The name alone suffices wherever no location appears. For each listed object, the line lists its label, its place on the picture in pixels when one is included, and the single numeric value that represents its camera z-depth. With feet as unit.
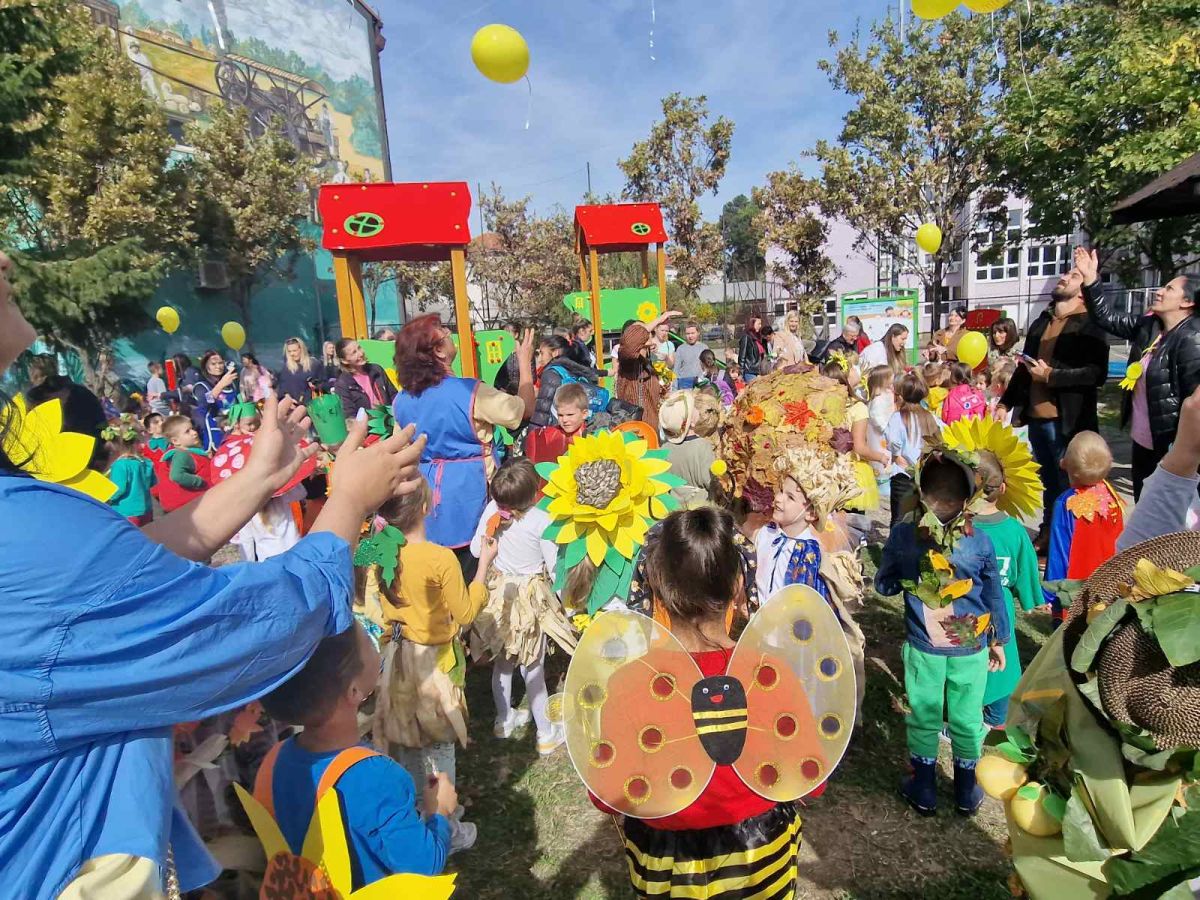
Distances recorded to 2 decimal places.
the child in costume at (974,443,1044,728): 9.21
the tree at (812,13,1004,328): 58.39
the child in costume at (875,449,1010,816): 8.48
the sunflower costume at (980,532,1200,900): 3.30
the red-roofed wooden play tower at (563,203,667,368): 38.37
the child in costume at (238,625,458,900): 4.50
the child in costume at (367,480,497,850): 8.58
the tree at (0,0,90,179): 31.81
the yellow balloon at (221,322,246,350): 45.65
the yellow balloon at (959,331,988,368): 23.31
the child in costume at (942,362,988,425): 19.15
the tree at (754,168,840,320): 73.10
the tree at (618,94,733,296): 75.09
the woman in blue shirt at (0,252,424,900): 2.75
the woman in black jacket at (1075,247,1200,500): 12.35
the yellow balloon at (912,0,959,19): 15.25
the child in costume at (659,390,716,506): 14.08
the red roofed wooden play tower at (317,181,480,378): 27.22
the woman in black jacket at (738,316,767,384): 34.09
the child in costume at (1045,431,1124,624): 11.43
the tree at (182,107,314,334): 60.80
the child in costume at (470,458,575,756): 11.19
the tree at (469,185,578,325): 99.40
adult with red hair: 11.80
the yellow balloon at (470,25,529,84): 16.97
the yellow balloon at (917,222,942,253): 40.40
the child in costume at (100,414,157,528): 14.30
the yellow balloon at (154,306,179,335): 46.05
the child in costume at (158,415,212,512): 17.44
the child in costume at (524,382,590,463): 14.40
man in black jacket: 14.61
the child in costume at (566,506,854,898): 4.80
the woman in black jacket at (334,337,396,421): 21.01
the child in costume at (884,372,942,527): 16.99
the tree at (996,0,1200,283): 28.35
